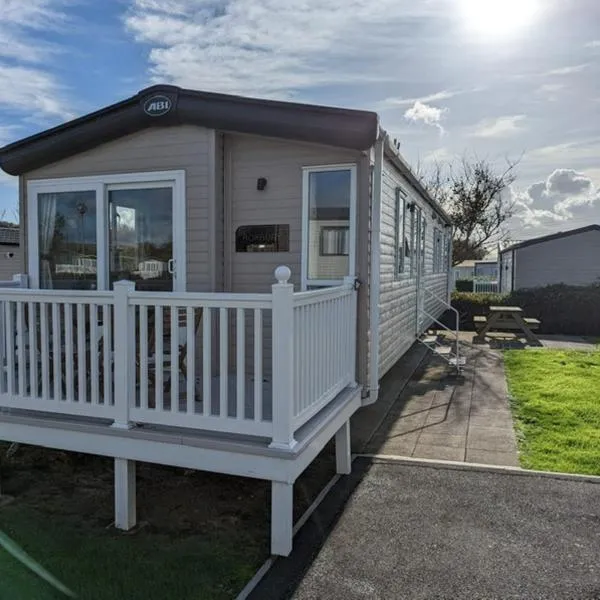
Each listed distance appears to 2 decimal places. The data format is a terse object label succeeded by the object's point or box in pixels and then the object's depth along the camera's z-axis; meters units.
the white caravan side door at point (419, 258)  9.38
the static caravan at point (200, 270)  3.32
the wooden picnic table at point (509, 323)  12.13
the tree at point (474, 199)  25.09
